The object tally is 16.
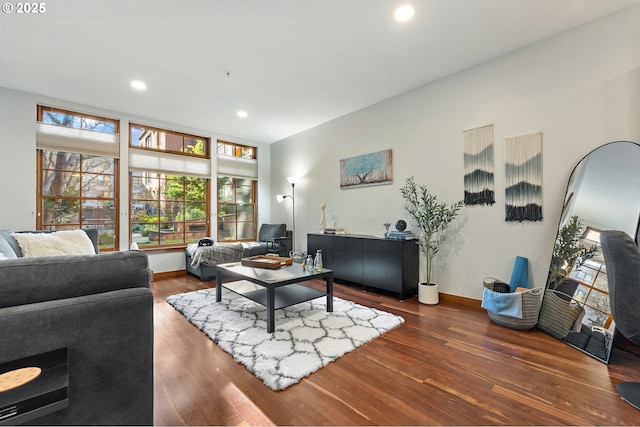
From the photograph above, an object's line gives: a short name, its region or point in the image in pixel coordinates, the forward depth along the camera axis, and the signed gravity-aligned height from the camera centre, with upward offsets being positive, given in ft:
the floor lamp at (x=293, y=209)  19.10 +0.37
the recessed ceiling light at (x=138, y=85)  11.44 +5.59
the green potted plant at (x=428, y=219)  10.82 -0.22
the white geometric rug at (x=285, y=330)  6.35 -3.49
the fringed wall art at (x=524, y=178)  9.07 +1.23
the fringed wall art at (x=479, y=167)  10.11 +1.80
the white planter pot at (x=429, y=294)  10.73 -3.17
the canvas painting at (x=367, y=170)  13.37 +2.33
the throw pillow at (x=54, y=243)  8.96 -0.99
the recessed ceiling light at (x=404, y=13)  7.49 +5.67
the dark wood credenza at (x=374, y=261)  11.28 -2.15
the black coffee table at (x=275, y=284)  8.02 -2.28
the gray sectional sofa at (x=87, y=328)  3.26 -1.45
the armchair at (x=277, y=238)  17.88 -1.62
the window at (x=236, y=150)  18.86 +4.65
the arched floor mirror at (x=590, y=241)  7.11 -0.82
